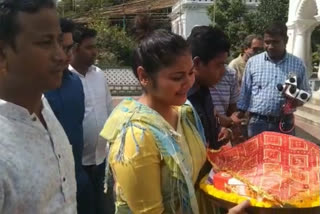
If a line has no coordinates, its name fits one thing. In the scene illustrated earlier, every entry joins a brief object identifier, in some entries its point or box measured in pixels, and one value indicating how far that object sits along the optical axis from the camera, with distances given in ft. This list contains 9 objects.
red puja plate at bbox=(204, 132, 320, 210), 4.57
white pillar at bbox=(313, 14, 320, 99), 27.48
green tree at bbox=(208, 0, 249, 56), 58.39
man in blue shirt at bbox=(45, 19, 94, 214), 6.91
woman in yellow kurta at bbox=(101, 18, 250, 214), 4.53
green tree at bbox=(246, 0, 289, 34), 54.08
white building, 63.98
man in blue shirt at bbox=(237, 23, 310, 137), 11.64
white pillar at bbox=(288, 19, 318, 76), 34.60
